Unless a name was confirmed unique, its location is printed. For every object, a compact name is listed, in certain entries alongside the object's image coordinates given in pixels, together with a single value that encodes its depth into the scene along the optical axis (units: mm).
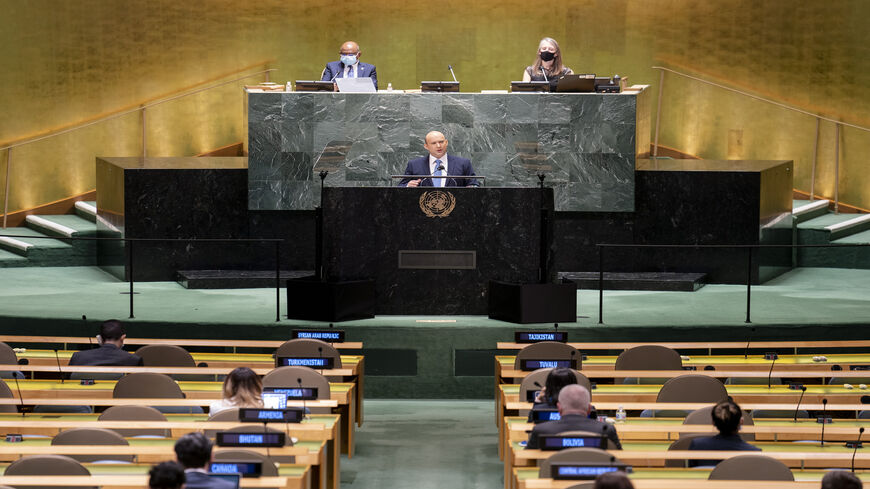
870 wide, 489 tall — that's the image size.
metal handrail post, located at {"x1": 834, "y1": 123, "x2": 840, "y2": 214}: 32500
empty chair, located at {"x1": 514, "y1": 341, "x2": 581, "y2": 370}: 17359
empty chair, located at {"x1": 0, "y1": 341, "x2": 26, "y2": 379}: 17312
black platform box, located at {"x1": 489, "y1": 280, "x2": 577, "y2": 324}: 21250
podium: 22125
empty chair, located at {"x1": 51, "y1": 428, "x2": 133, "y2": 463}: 11898
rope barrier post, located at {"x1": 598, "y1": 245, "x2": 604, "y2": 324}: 21086
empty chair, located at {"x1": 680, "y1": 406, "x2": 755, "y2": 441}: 13437
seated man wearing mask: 28344
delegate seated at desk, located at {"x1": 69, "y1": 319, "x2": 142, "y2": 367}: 17109
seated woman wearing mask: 27062
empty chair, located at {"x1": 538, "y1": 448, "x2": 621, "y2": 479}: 10898
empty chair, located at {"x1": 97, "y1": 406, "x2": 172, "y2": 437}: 13225
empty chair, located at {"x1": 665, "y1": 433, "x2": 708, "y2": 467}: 12383
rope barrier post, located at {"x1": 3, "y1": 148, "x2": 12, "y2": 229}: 31219
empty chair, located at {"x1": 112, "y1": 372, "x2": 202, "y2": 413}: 14852
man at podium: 23516
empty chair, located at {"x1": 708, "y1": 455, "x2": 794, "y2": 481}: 10875
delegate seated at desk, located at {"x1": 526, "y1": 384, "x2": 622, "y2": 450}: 12367
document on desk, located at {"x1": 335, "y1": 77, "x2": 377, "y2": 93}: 26656
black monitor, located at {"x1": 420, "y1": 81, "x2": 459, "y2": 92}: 26672
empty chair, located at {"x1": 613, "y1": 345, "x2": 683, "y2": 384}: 17437
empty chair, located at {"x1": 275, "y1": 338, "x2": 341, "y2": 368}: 17219
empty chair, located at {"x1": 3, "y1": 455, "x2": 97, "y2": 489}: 10625
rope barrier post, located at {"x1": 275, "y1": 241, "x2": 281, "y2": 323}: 21281
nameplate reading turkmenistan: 16781
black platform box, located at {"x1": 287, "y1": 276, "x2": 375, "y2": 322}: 21297
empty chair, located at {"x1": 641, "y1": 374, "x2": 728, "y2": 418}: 14961
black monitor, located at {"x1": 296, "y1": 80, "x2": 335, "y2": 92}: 26547
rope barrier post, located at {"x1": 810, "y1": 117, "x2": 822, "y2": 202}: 32844
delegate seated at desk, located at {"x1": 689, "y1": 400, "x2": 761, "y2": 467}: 12086
